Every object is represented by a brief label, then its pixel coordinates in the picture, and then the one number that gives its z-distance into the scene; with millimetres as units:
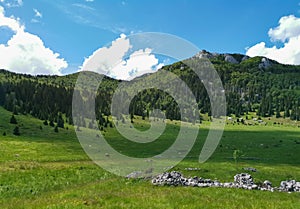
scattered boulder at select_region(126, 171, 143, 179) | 28214
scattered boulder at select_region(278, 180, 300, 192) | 25297
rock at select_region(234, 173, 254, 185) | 26100
